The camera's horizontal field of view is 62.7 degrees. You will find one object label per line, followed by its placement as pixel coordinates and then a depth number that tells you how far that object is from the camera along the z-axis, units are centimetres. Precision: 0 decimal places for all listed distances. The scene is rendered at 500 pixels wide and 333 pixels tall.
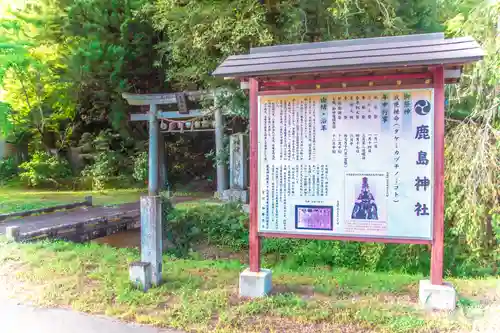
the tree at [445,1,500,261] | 667
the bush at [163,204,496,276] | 846
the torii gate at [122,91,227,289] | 1609
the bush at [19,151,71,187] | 2122
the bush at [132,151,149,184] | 1984
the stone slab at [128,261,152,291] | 525
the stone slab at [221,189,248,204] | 1514
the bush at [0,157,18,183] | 2341
